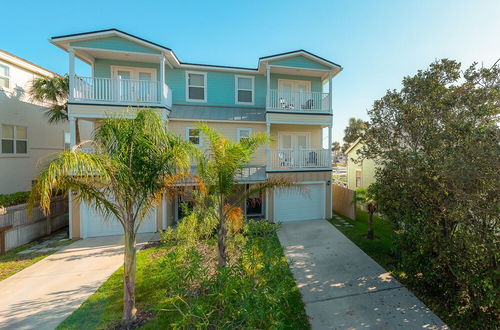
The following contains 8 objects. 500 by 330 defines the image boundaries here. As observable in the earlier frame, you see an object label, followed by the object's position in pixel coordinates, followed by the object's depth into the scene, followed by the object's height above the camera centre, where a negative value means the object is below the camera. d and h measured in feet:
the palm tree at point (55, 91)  34.60 +12.42
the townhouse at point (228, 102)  31.24 +10.89
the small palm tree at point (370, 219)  28.71 -7.52
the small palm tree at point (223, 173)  17.76 -0.66
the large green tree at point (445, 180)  13.17 -1.14
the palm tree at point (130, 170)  12.79 -0.28
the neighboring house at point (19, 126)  36.29 +7.50
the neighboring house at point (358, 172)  52.99 -2.10
